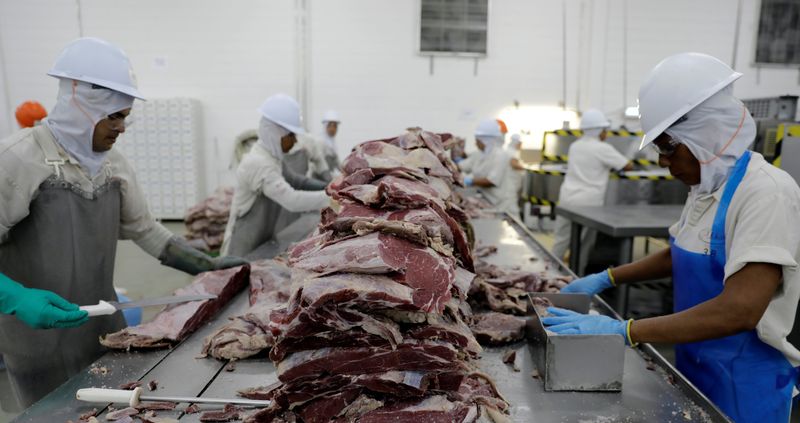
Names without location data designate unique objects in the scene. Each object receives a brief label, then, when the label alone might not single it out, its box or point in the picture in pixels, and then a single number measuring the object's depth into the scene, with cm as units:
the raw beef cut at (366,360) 130
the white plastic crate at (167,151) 920
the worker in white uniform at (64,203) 212
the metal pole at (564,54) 982
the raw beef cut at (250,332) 182
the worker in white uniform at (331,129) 841
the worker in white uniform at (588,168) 625
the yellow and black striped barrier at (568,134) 800
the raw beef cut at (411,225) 145
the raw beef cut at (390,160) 199
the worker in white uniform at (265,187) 396
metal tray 157
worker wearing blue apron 159
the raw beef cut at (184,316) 192
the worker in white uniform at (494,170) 712
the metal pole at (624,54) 992
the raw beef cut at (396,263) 131
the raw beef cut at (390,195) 168
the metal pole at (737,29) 1001
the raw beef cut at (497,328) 197
